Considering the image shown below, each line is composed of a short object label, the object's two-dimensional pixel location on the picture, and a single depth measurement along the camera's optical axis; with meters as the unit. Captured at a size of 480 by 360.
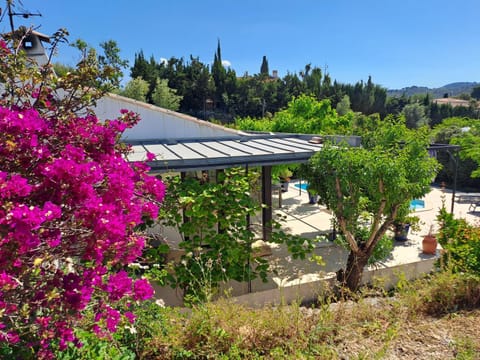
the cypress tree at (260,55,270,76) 85.81
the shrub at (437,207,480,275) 4.15
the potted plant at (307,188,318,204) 13.97
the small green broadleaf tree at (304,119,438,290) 5.48
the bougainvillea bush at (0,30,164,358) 1.57
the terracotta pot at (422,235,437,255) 8.70
